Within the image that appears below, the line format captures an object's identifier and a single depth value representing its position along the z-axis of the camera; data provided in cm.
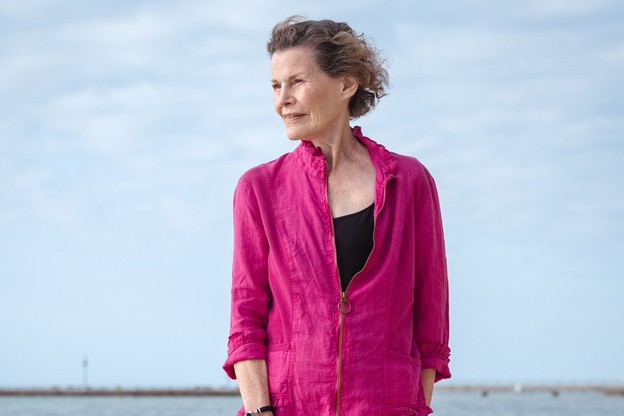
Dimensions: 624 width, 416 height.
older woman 292
